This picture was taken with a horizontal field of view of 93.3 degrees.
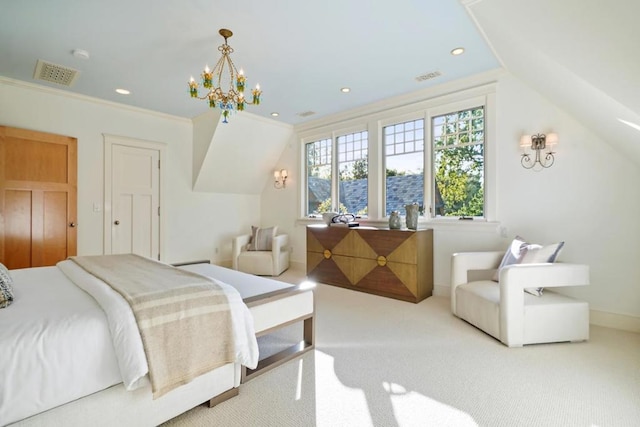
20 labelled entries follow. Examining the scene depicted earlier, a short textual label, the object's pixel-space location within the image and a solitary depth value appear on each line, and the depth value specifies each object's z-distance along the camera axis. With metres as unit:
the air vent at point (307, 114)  5.00
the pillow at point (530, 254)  2.68
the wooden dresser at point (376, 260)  3.70
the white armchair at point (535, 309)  2.44
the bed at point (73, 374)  1.18
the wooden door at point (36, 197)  3.55
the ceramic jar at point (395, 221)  4.05
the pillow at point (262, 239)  5.44
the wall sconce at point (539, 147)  3.16
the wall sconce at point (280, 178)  5.94
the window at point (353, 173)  4.87
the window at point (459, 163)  3.76
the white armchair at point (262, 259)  5.05
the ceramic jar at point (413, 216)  3.92
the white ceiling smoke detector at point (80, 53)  2.99
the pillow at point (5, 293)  1.52
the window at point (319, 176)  5.42
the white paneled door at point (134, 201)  4.61
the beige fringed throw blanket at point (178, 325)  1.44
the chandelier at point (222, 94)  2.46
